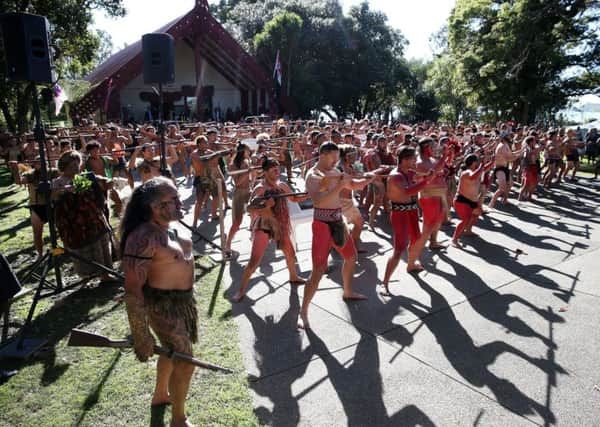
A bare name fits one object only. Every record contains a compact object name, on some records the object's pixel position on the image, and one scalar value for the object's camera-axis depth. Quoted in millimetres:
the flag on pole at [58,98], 9439
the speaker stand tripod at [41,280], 3943
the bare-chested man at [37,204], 5879
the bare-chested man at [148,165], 6422
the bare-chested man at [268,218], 4996
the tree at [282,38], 29156
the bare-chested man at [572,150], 12727
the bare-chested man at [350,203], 6330
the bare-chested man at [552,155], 12250
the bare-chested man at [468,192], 6977
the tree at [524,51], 21500
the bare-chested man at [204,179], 7645
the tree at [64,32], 15648
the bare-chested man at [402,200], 5004
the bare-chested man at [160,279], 2496
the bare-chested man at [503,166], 9461
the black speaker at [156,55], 5977
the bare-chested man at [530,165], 10336
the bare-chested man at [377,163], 8242
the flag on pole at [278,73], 20591
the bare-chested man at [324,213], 4336
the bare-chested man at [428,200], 5663
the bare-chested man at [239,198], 6449
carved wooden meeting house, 23955
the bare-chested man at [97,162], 6863
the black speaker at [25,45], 4492
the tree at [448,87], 26094
